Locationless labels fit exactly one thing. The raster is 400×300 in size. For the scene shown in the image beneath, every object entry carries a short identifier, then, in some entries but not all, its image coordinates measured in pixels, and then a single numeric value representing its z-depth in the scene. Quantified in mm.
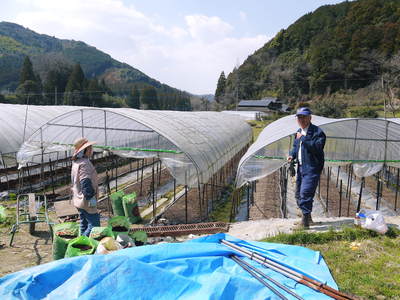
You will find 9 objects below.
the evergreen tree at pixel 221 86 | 73375
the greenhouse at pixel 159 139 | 8438
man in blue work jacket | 5250
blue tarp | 2928
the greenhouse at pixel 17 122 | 12820
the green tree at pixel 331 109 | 31062
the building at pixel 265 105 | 52844
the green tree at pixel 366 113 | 26530
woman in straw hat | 4938
